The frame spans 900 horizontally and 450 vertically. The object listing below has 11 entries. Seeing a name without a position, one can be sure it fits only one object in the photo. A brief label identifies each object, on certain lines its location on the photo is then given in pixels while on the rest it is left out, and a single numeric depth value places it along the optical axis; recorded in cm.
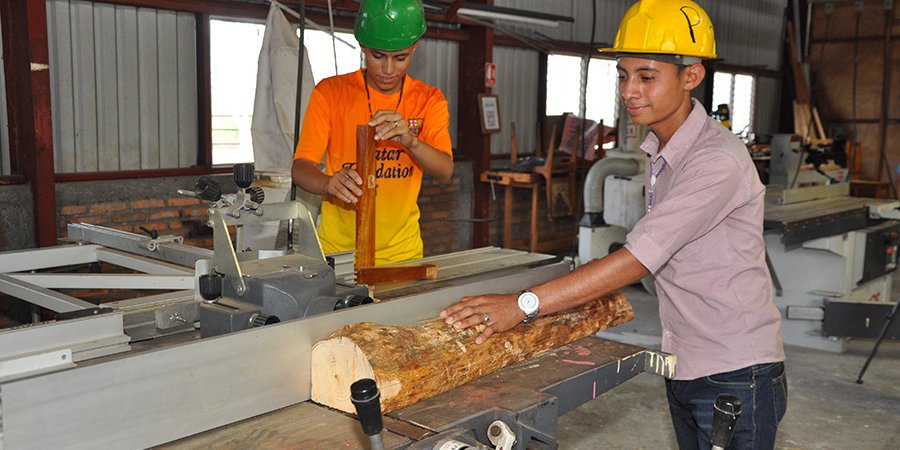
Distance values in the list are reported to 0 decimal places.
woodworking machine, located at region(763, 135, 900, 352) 441
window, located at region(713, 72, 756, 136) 1014
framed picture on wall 673
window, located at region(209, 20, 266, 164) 536
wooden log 147
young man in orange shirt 232
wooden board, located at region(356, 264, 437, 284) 204
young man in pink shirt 170
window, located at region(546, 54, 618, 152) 793
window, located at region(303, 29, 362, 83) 589
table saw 123
